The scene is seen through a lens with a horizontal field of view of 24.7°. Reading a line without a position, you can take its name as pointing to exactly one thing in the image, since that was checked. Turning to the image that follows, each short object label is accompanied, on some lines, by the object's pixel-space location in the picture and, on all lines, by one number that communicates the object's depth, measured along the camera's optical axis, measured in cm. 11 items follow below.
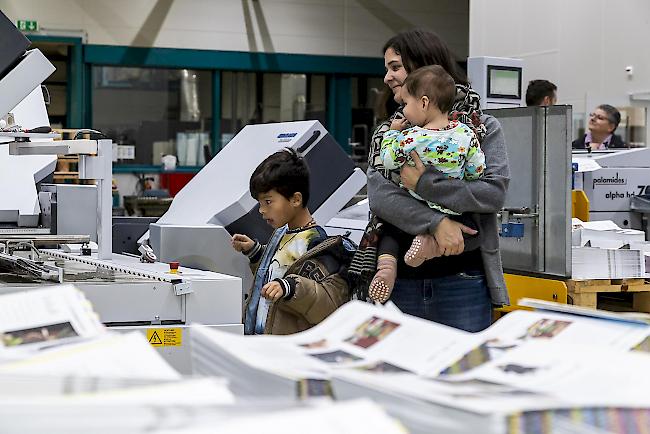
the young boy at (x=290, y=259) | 385
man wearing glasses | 939
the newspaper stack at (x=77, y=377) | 106
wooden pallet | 544
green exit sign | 1640
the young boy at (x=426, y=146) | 336
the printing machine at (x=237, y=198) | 518
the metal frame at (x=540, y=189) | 552
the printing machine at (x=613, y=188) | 683
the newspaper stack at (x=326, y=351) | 139
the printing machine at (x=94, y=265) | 333
